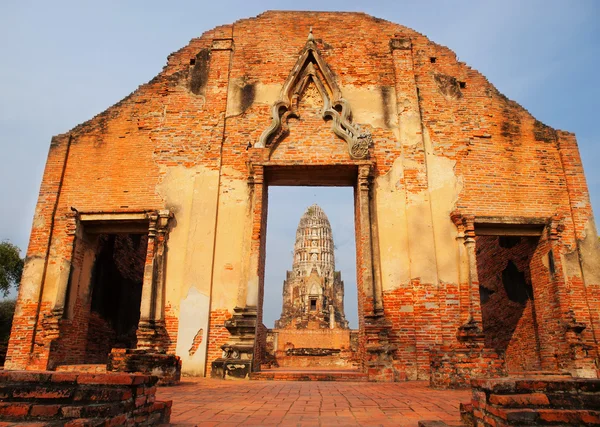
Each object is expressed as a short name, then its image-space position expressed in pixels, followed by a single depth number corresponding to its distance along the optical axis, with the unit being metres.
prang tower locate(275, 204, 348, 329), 38.22
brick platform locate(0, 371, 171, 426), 2.27
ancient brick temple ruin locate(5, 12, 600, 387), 9.09
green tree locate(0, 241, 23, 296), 24.05
